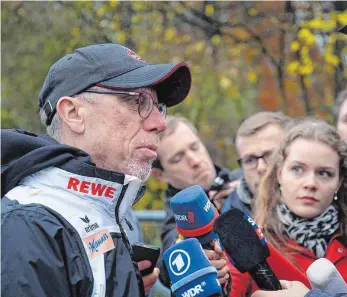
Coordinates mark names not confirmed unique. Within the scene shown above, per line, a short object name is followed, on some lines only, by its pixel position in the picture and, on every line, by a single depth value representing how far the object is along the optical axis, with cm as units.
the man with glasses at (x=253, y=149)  449
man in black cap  224
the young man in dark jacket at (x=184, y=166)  482
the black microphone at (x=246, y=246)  274
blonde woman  344
